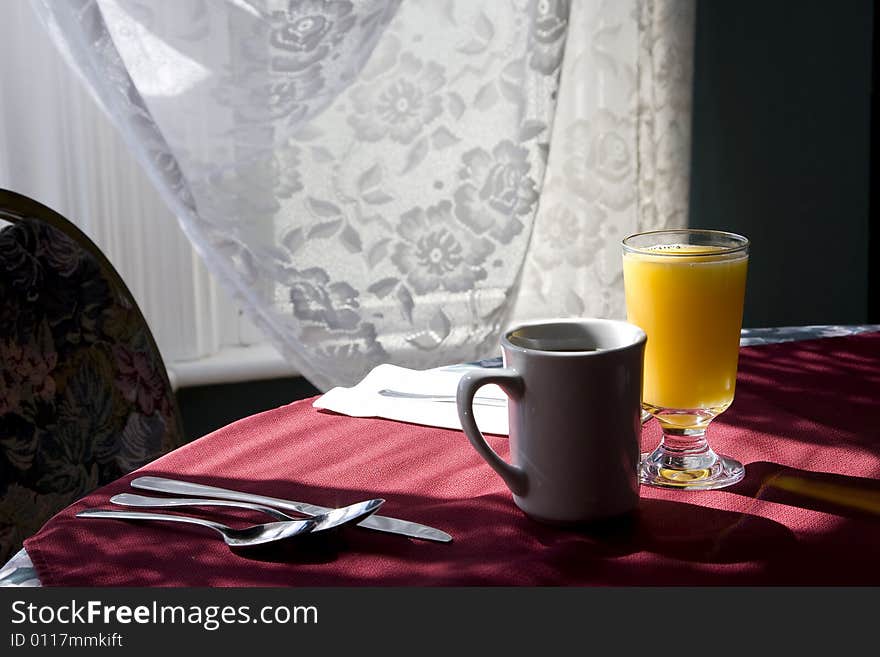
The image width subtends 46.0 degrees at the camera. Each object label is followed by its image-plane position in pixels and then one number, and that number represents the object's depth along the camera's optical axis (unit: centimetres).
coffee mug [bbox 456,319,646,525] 62
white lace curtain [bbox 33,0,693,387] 158
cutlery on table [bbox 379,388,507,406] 89
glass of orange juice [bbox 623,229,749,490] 70
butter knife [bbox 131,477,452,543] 64
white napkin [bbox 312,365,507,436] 86
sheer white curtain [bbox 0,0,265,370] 165
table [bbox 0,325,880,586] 62
